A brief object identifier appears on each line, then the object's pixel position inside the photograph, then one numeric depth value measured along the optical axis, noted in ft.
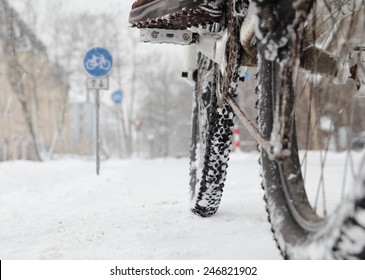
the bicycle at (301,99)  3.40
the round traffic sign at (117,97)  60.00
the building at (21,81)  60.23
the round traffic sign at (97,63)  26.05
